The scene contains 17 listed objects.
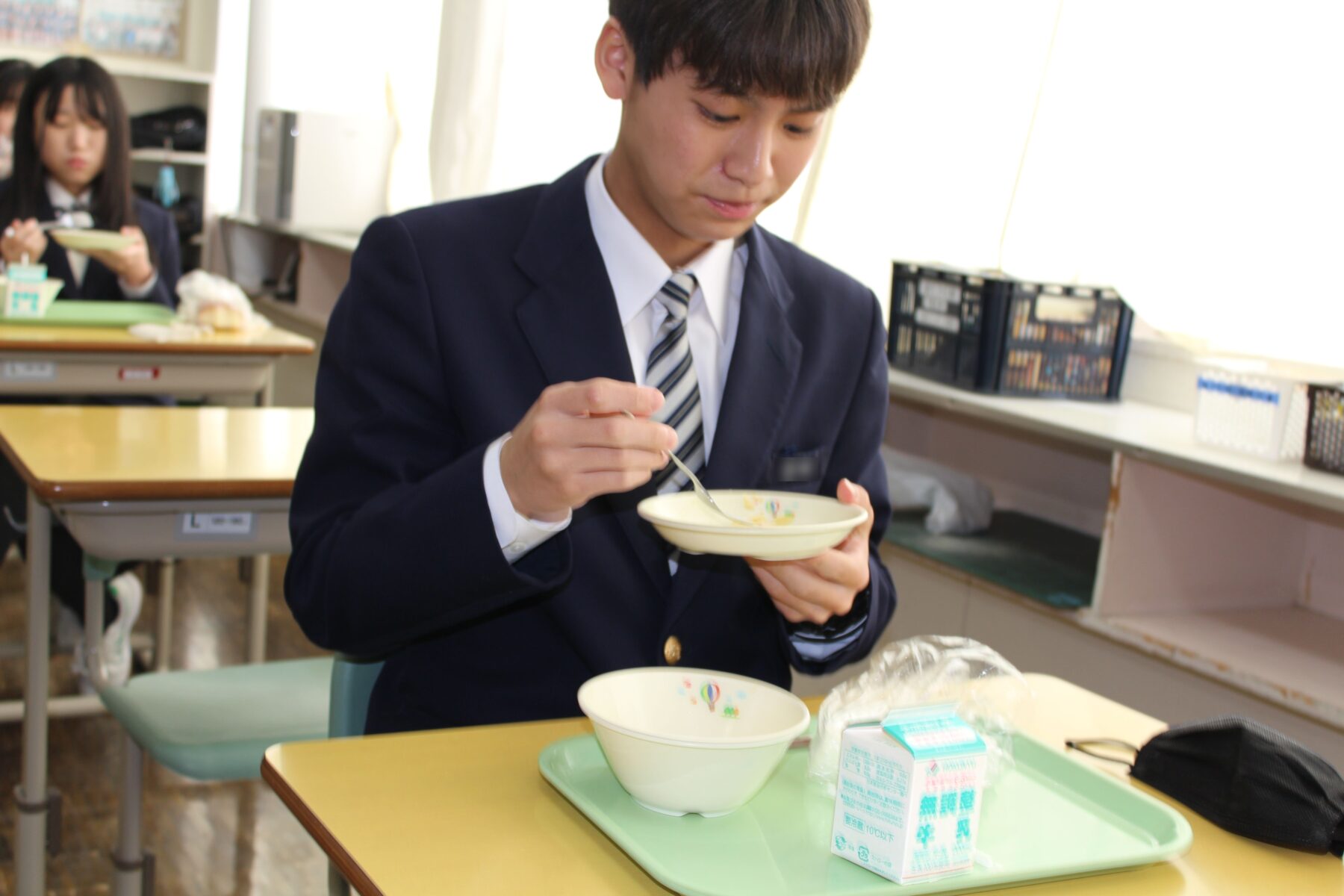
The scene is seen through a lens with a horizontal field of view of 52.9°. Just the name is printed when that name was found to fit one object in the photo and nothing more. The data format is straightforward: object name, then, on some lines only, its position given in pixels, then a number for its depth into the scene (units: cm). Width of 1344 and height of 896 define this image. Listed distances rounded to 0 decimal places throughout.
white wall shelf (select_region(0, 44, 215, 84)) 599
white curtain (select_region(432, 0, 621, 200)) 424
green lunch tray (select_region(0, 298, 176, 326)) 329
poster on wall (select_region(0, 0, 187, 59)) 602
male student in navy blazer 116
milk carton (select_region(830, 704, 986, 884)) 88
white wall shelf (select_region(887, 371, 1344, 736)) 191
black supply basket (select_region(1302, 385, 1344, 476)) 190
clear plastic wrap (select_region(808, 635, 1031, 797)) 107
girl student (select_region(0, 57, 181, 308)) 374
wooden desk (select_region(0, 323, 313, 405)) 302
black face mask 105
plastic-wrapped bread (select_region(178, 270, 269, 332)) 338
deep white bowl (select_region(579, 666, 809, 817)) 91
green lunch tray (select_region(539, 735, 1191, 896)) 88
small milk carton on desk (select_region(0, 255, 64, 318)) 321
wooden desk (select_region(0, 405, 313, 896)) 203
